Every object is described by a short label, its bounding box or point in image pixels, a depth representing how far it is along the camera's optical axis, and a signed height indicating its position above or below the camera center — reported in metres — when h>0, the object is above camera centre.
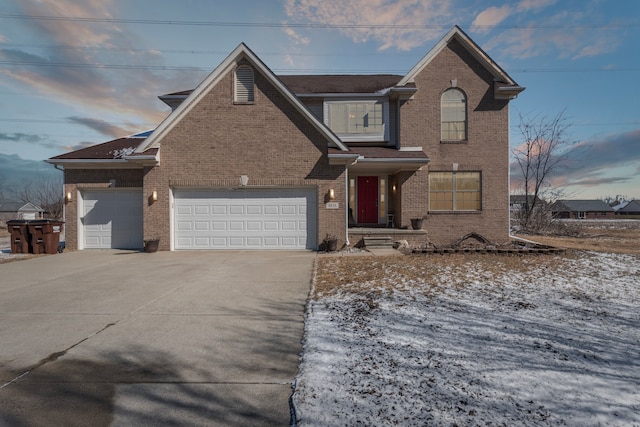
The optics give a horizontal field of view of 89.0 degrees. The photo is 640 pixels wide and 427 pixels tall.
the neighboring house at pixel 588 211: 79.88 +0.55
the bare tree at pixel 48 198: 34.38 +2.08
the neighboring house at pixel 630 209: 91.69 +1.16
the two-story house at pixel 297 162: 12.09 +2.04
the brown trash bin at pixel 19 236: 12.12 -0.78
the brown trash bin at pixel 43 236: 12.10 -0.77
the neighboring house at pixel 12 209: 55.10 +1.06
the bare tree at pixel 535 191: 20.42 +1.43
